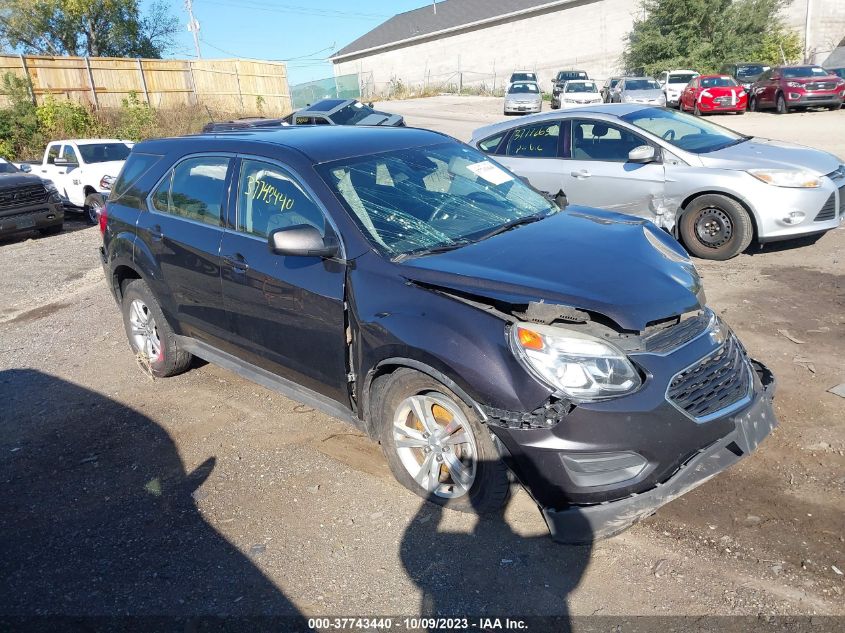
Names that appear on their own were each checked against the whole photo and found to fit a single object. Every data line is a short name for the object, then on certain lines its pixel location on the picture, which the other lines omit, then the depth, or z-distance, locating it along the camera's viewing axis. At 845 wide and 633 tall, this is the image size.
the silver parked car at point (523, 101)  28.12
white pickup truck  13.59
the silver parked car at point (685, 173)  7.01
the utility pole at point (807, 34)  35.84
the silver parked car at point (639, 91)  25.95
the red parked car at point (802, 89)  23.42
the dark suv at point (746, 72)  28.88
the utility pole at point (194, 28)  45.62
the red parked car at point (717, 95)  24.34
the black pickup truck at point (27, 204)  12.27
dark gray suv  2.89
